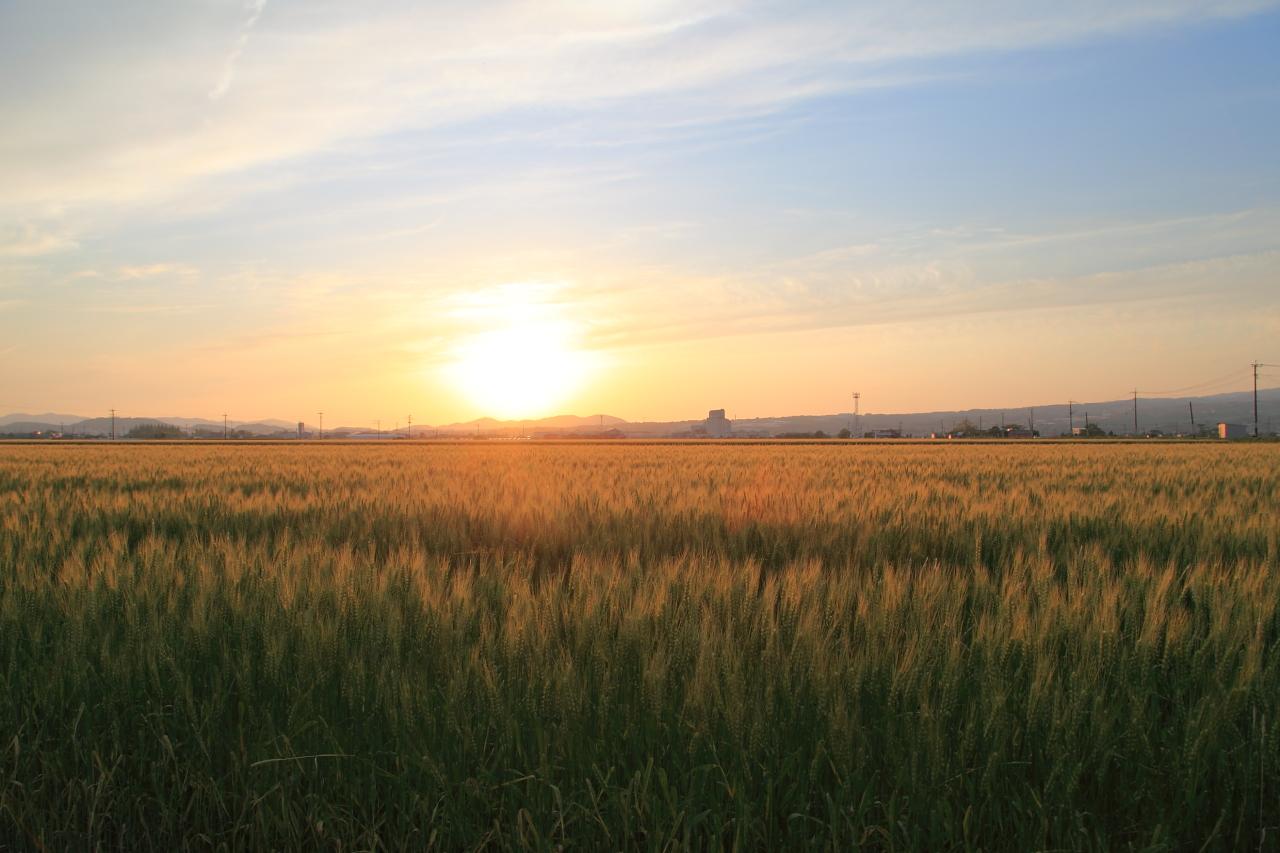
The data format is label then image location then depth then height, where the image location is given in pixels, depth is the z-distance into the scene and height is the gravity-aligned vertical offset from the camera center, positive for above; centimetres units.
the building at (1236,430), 11181 -177
